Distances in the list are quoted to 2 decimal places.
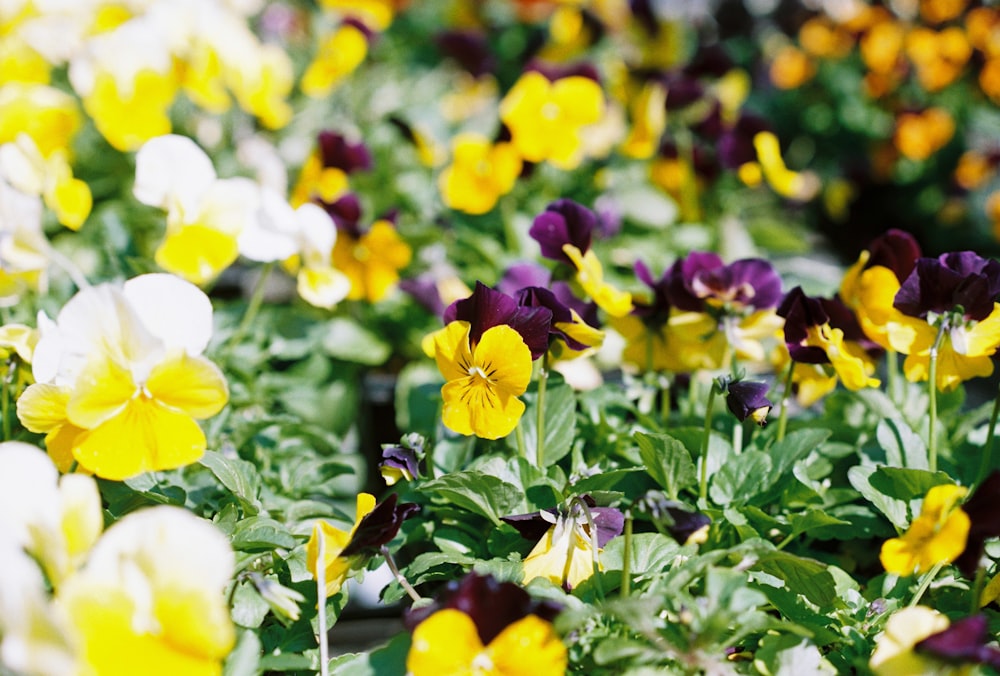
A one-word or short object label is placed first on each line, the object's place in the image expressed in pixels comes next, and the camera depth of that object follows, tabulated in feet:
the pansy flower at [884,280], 3.24
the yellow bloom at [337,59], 5.45
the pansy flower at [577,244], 3.30
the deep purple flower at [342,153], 4.33
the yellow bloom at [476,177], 4.19
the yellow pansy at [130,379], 3.00
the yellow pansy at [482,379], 3.10
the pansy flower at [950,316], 3.16
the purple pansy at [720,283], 3.31
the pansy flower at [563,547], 3.09
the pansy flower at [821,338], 3.21
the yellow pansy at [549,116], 4.11
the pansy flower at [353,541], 3.03
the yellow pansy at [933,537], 2.99
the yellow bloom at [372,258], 3.83
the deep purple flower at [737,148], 4.71
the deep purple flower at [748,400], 3.11
